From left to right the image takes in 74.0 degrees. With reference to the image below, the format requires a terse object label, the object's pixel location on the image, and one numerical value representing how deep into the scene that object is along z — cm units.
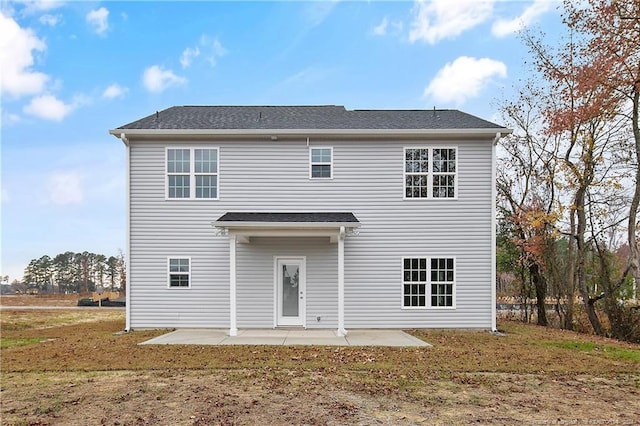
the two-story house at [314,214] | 1229
